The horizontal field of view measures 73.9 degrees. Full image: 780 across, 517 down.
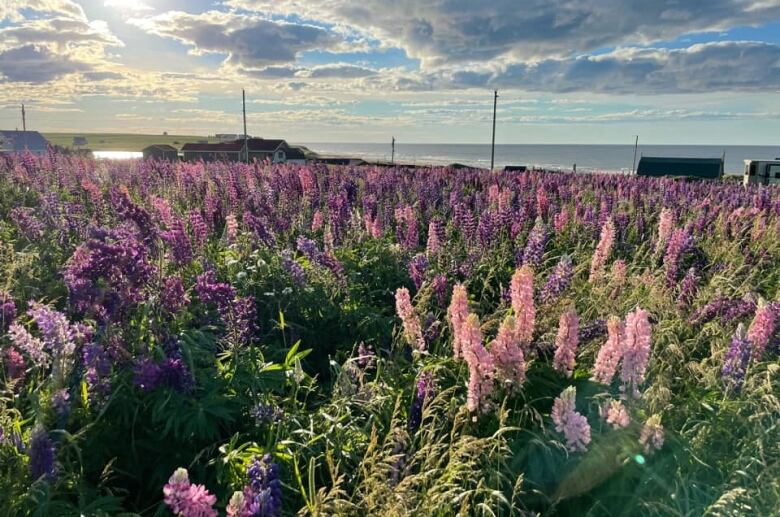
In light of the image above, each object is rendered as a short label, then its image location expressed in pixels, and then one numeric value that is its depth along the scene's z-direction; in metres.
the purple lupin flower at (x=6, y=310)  3.12
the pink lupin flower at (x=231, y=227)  5.07
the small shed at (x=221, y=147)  49.92
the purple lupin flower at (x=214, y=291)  3.20
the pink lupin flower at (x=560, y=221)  6.97
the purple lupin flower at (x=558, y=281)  3.84
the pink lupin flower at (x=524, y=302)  2.79
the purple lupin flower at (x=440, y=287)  4.07
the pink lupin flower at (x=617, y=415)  2.46
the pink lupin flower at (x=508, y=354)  2.57
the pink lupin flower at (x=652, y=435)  2.41
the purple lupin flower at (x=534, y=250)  4.59
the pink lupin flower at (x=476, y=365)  2.50
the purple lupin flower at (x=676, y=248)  5.05
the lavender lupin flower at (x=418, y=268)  4.36
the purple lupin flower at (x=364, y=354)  3.38
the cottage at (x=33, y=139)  56.28
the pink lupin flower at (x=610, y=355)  2.62
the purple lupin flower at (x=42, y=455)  2.10
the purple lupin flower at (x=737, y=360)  2.94
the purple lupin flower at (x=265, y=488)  1.80
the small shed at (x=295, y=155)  67.00
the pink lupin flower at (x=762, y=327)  2.97
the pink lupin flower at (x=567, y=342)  2.71
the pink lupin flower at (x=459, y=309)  2.74
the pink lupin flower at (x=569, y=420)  2.29
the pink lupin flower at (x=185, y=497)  1.55
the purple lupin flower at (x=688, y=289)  4.40
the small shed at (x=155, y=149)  61.85
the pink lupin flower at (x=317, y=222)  6.10
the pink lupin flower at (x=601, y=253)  4.45
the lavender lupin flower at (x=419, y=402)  2.84
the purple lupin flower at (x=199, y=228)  4.92
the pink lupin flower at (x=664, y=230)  5.62
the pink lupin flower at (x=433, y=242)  5.14
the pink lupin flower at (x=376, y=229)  5.97
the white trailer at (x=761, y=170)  24.31
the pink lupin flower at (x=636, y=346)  2.50
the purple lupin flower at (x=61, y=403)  2.47
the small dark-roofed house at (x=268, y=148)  62.59
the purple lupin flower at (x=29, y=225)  5.42
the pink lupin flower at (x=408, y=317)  3.10
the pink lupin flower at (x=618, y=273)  4.27
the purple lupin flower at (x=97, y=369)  2.62
